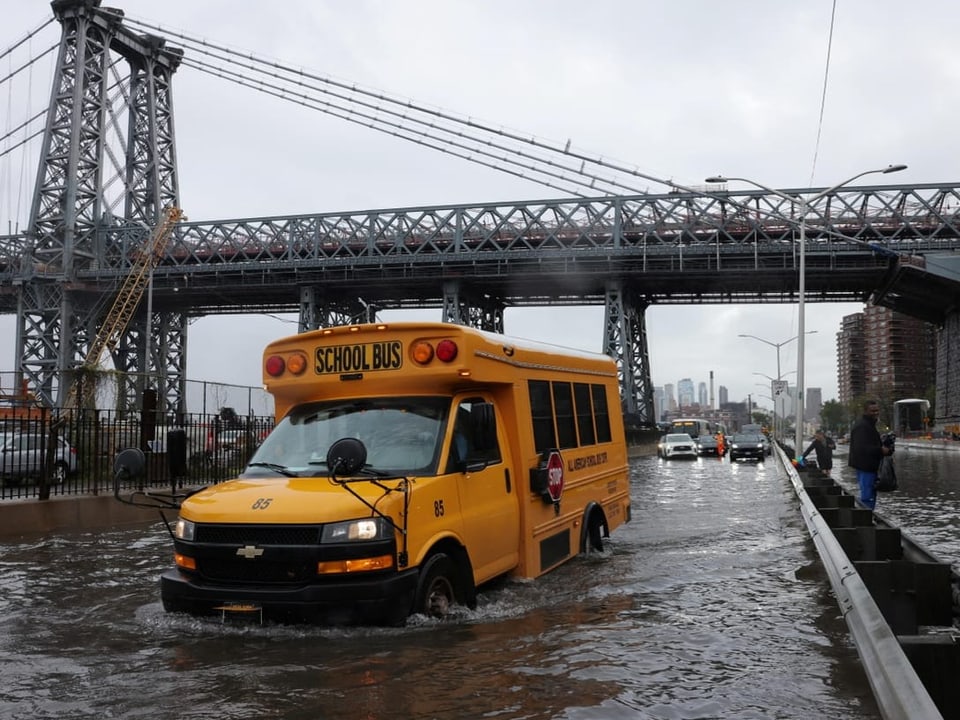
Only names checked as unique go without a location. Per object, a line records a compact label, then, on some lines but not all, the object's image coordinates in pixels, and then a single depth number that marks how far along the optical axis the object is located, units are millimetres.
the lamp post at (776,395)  40062
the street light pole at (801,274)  29997
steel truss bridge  64062
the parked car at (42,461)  14667
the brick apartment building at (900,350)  180500
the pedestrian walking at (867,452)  12359
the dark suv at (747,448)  42312
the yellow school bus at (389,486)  6566
